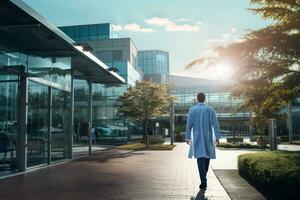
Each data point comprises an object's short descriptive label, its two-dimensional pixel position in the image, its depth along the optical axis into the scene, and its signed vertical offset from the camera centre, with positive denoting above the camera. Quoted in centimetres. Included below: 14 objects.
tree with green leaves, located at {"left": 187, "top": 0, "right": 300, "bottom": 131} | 748 +120
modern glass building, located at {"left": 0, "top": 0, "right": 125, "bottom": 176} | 1309 +139
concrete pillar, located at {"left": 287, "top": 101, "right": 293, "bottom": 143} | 4572 +69
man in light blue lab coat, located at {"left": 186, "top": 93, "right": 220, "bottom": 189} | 965 -14
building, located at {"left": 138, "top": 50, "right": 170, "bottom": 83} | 10200 +1507
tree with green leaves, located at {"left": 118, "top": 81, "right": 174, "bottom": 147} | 3291 +201
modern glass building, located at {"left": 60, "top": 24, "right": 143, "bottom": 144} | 2828 +123
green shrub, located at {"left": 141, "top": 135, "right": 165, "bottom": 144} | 3898 -115
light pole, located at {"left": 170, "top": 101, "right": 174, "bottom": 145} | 3856 +101
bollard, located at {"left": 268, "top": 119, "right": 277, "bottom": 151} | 1706 -22
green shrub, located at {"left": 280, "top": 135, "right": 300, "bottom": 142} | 5037 -127
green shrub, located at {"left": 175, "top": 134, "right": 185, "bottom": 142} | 4869 -112
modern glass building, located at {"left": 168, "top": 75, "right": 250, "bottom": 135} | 7612 +528
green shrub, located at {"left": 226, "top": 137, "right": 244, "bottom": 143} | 3966 -109
